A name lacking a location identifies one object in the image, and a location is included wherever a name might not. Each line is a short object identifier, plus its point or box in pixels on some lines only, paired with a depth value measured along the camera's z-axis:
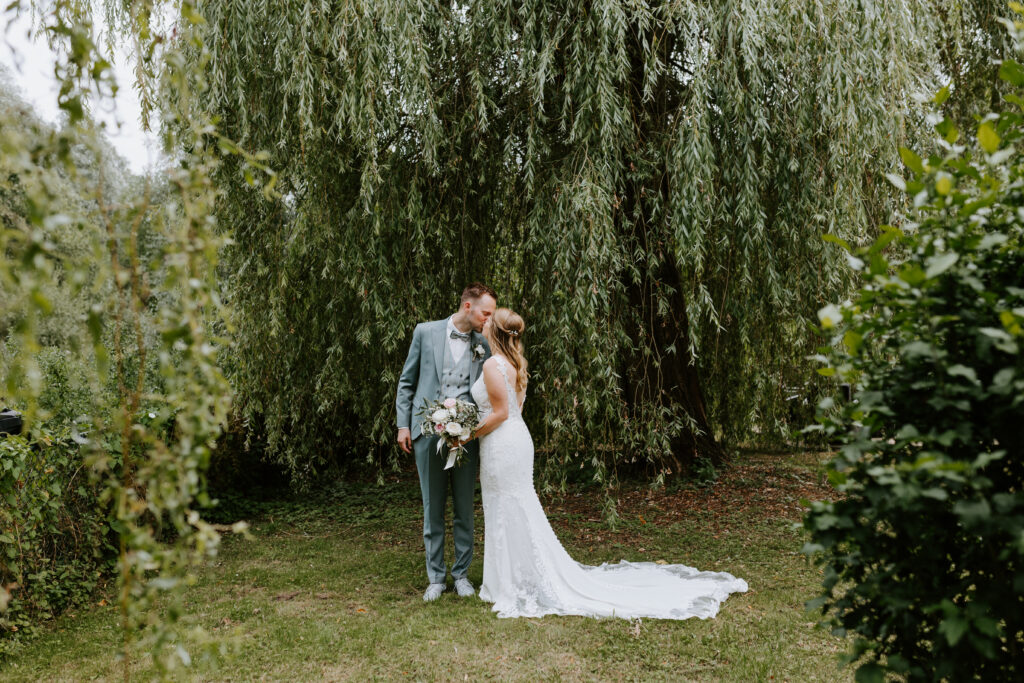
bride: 4.18
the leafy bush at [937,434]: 1.60
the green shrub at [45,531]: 3.89
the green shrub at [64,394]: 5.49
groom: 4.48
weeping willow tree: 4.42
